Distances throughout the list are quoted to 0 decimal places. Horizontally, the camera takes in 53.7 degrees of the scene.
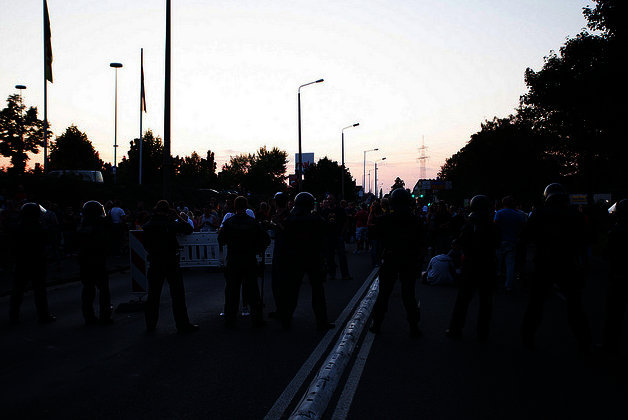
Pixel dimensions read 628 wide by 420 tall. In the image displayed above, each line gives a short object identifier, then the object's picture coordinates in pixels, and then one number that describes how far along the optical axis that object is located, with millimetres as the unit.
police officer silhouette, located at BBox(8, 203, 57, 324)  8953
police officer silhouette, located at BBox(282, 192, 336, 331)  8031
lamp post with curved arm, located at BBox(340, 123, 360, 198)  56781
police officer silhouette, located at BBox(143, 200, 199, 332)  8047
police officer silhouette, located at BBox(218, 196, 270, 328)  8203
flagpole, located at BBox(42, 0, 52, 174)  26094
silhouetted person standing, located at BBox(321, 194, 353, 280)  13984
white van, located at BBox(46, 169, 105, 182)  25994
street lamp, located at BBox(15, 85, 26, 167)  43250
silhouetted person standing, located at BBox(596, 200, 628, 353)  6566
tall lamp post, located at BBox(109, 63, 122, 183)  52881
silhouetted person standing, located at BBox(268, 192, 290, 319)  8938
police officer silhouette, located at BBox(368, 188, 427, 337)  7574
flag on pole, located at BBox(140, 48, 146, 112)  39281
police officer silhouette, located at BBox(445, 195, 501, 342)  7191
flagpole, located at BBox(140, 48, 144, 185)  38638
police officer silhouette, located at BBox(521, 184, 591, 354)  6590
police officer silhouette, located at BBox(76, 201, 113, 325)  8719
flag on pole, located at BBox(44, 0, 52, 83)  26109
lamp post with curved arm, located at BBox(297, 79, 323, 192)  34594
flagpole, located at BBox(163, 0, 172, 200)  16439
